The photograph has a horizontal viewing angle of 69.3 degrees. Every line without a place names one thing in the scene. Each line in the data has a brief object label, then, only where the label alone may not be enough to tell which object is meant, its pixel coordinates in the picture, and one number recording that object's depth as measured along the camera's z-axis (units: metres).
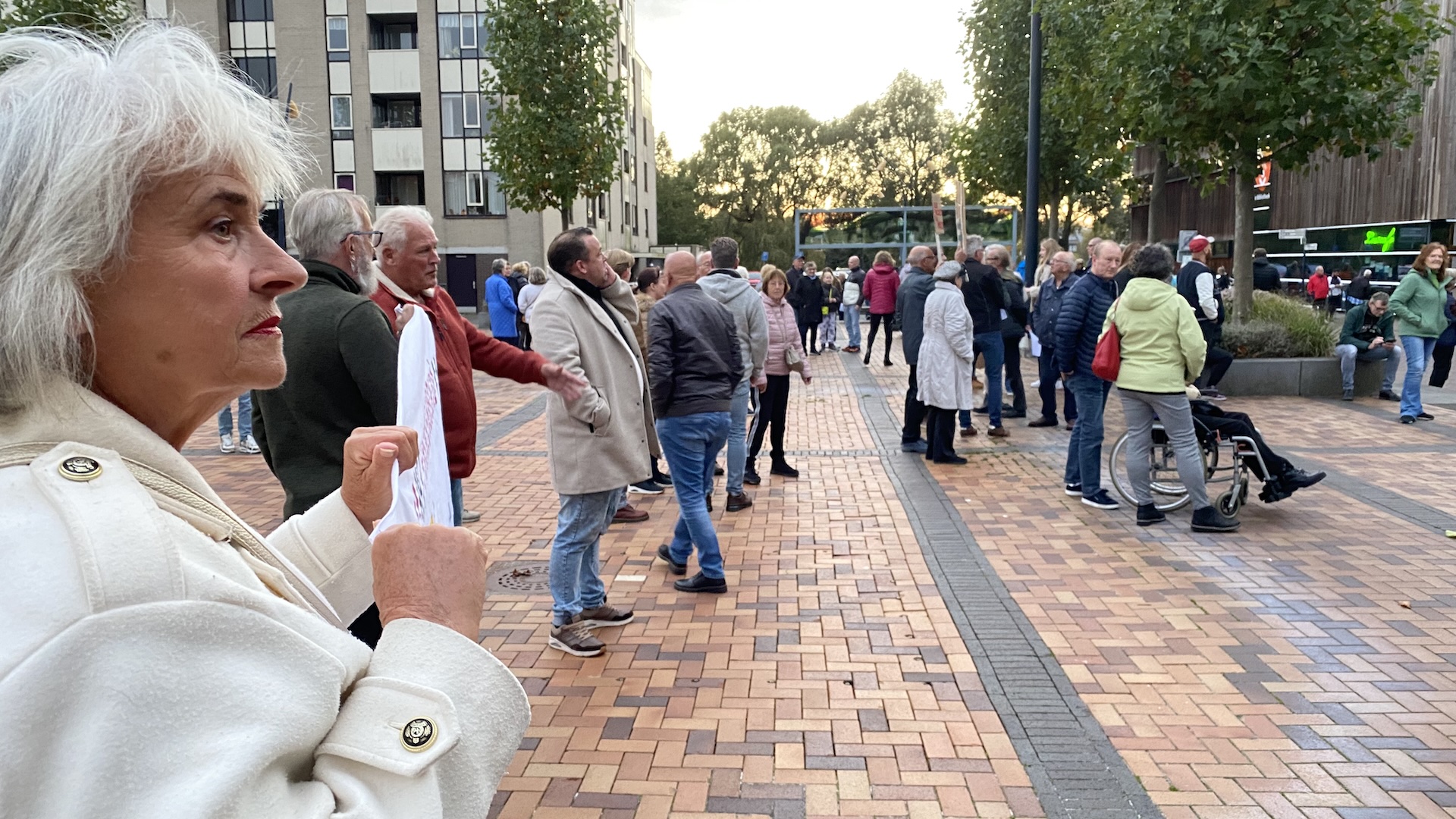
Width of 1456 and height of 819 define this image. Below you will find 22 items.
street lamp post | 15.59
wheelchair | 7.24
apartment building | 40.38
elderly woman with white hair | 0.88
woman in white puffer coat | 9.55
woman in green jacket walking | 11.48
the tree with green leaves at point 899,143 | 61.50
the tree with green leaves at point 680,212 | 68.62
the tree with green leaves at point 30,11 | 15.12
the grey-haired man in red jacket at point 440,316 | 3.95
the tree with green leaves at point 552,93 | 21.19
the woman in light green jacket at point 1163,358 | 7.09
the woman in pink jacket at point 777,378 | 9.01
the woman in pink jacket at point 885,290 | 19.64
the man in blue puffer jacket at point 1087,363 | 7.95
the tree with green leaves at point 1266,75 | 12.36
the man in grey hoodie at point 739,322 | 7.84
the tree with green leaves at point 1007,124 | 23.20
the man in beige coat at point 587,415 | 4.89
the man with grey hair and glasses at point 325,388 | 3.08
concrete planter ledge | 13.34
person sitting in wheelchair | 7.29
